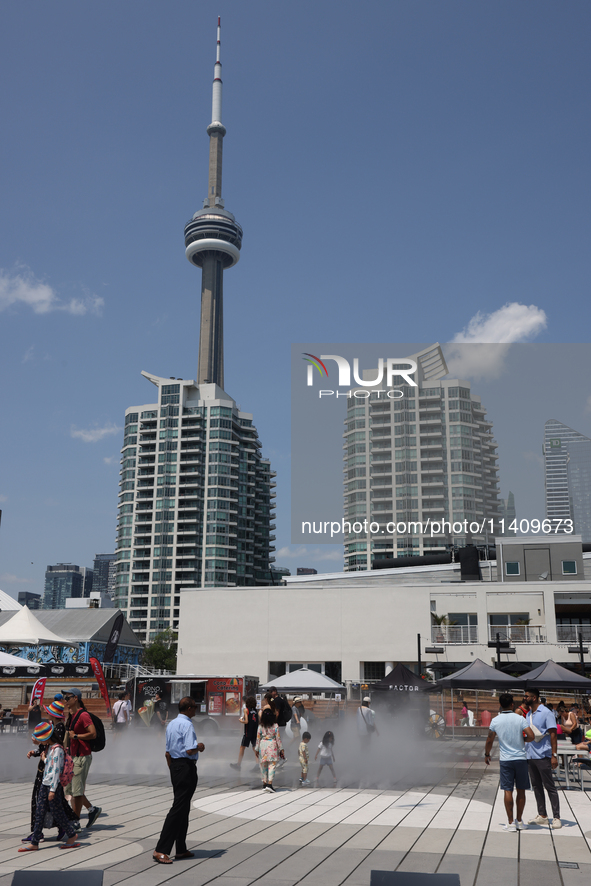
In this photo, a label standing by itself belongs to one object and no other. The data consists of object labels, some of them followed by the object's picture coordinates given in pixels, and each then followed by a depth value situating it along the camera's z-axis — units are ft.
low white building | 159.12
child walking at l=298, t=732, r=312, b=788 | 49.73
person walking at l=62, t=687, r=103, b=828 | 32.78
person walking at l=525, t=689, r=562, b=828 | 34.35
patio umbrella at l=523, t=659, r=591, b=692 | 65.91
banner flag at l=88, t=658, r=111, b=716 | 77.61
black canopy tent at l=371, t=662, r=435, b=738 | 81.30
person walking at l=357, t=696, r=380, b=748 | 59.67
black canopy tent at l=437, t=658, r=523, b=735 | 70.44
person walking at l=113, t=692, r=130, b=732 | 72.95
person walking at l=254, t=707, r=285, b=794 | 45.44
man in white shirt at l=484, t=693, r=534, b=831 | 32.99
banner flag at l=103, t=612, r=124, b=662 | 245.86
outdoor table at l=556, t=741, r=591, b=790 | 46.32
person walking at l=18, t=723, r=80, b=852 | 29.01
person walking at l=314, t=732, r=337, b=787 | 50.39
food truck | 101.65
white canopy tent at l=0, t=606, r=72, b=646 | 86.74
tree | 345.92
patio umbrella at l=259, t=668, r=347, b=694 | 75.77
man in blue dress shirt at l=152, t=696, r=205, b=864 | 27.27
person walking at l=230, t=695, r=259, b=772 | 55.72
